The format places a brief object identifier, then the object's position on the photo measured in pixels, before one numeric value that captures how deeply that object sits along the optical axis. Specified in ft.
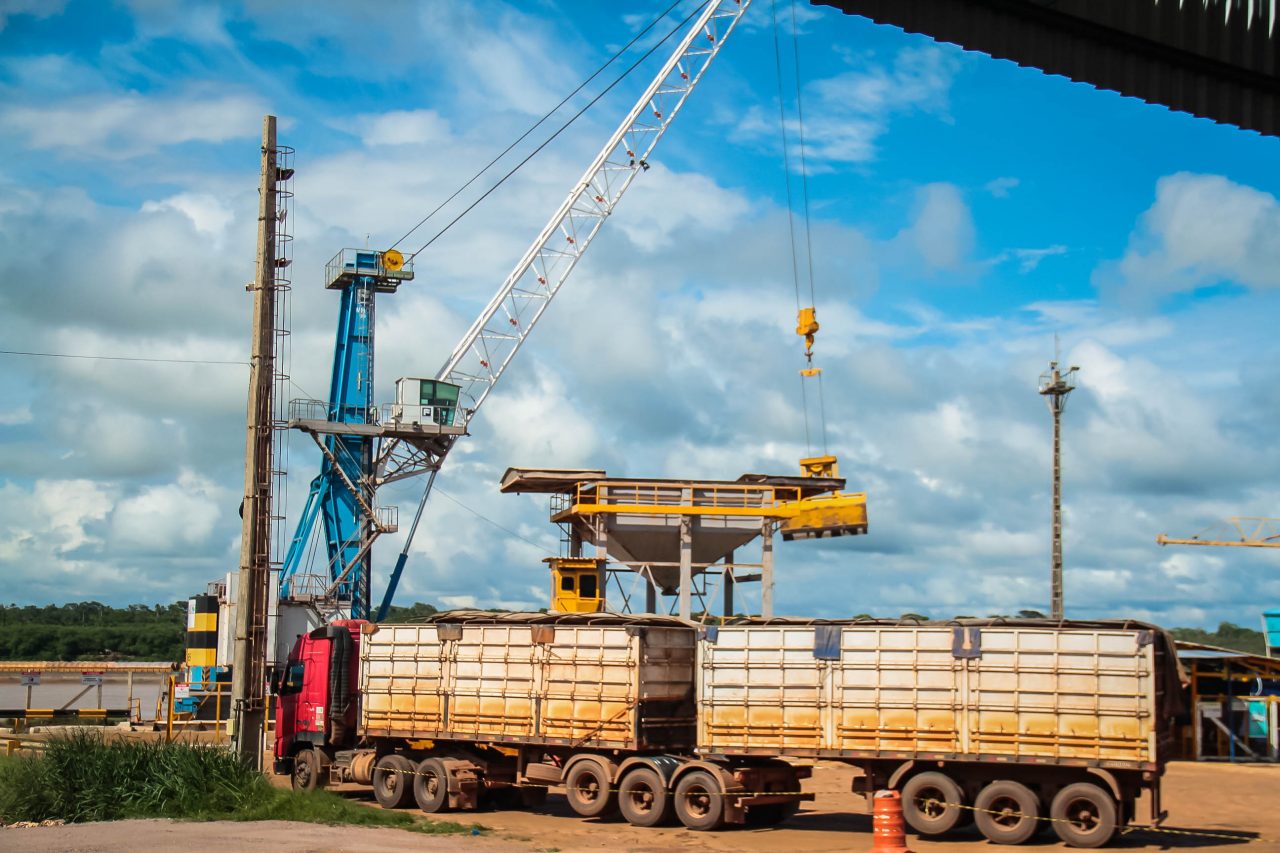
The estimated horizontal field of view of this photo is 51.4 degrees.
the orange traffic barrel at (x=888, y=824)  59.26
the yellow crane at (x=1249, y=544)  258.57
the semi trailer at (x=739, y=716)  72.38
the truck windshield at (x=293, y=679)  98.07
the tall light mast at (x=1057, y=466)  186.80
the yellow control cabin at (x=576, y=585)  153.79
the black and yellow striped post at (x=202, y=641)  184.75
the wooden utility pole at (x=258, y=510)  86.43
